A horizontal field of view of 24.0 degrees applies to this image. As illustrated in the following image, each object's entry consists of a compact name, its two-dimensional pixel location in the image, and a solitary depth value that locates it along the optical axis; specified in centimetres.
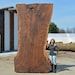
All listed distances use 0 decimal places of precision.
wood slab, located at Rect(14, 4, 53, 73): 930
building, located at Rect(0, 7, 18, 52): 2620
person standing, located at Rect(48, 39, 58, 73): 974
